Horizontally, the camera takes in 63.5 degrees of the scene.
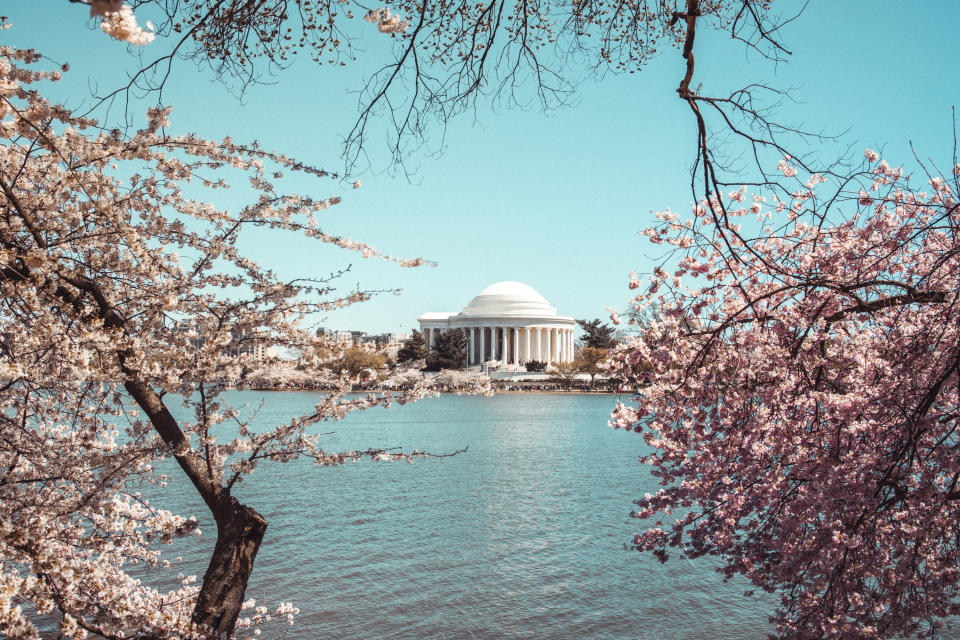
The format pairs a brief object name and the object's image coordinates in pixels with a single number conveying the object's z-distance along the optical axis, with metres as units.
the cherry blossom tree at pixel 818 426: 5.30
